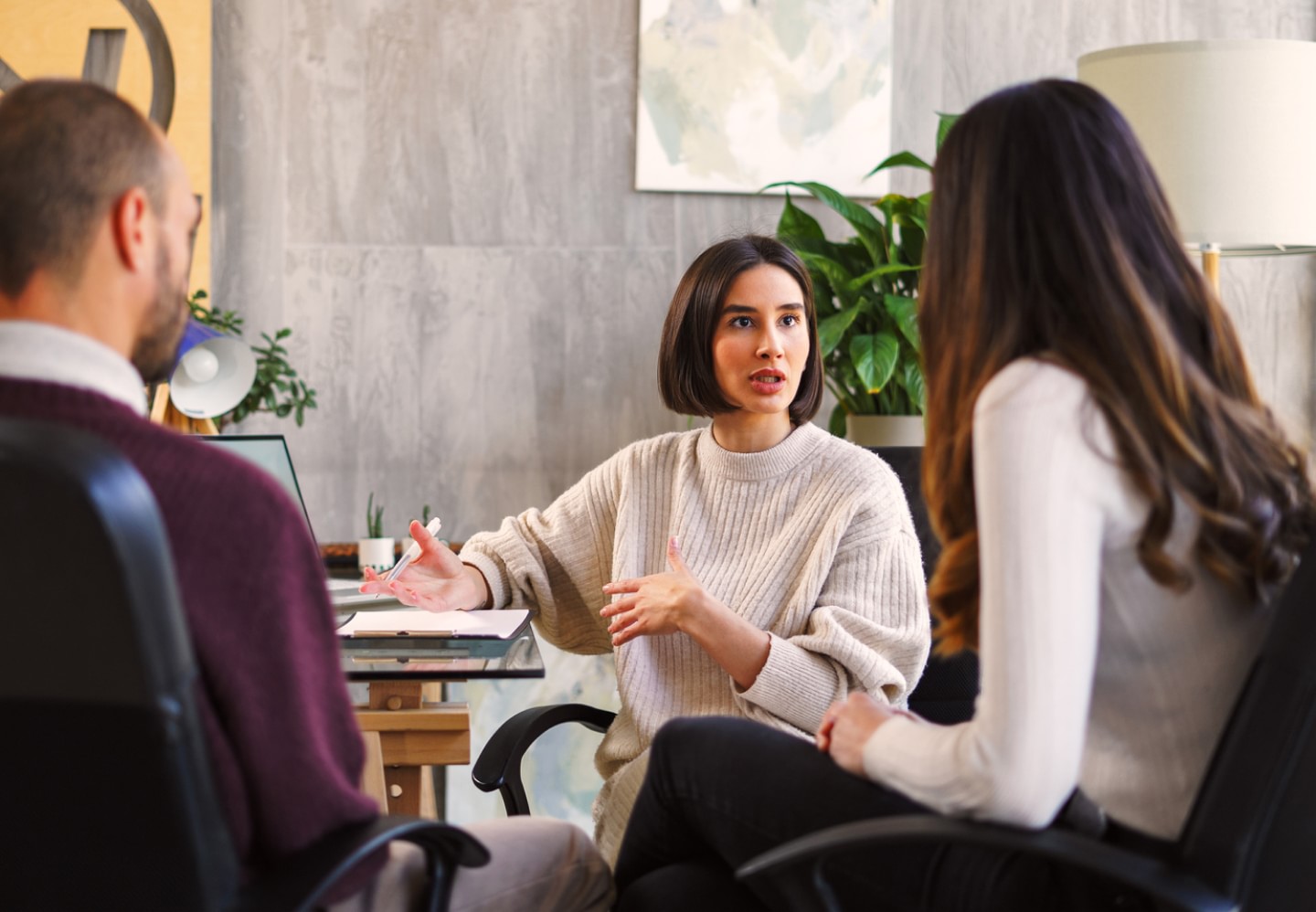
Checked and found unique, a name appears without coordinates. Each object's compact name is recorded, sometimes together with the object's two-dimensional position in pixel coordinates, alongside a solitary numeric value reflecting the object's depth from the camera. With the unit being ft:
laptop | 8.30
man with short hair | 3.35
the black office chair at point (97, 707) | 2.89
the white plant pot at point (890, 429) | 10.74
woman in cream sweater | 6.23
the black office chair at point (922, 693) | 6.76
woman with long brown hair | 3.59
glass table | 5.42
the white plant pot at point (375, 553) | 10.35
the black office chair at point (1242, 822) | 3.53
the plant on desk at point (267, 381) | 10.74
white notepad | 5.89
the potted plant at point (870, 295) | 10.40
